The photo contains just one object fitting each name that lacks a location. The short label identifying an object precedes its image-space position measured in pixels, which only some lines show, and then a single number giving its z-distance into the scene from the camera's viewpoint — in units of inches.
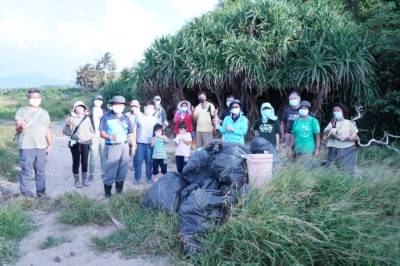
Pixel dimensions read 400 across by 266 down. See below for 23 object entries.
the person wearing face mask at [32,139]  202.1
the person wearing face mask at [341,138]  202.5
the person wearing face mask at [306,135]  209.5
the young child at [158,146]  244.7
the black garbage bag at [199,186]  158.4
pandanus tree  350.0
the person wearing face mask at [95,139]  255.8
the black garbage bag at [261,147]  174.9
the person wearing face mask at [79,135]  234.8
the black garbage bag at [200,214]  130.7
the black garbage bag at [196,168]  174.7
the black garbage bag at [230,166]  155.3
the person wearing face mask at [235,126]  219.8
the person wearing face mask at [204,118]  294.1
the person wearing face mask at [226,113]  273.6
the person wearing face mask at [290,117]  228.1
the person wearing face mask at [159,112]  290.8
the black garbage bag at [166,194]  162.1
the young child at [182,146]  245.3
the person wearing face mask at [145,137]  244.8
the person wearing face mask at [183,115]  281.7
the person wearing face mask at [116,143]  203.6
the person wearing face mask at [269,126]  224.2
